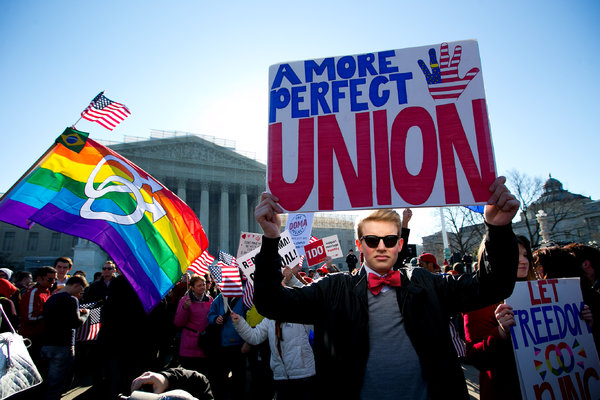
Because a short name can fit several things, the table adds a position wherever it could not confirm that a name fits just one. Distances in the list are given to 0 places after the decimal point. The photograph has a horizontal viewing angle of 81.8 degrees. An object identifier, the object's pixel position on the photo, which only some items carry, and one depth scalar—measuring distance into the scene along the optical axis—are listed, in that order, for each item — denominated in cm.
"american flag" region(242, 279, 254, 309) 533
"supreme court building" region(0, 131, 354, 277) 4016
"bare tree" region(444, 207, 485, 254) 3712
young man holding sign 169
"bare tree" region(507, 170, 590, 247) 3564
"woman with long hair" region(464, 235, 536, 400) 242
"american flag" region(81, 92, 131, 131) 474
